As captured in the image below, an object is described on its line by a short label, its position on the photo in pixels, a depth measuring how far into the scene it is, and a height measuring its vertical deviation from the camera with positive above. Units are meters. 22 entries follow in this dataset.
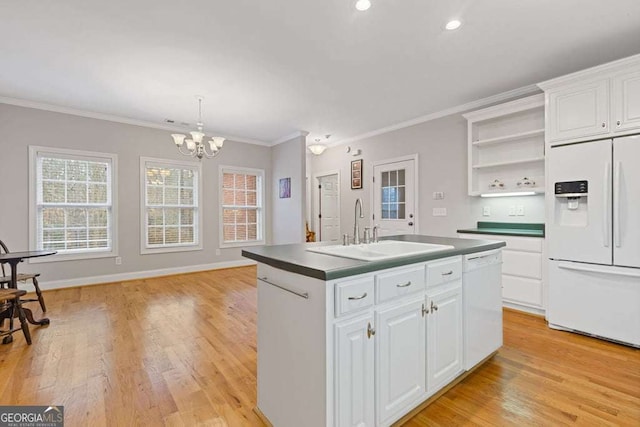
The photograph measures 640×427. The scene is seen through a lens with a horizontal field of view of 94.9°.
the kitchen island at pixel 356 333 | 1.25 -0.60
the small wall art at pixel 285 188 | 6.06 +0.54
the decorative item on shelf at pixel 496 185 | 3.83 +0.37
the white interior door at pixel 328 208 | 6.90 +0.13
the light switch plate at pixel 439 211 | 4.51 +0.02
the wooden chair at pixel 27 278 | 3.00 -0.69
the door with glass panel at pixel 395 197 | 5.00 +0.29
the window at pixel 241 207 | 6.08 +0.15
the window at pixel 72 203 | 4.30 +0.18
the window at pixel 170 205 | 5.16 +0.16
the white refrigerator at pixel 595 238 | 2.52 -0.23
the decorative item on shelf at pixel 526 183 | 3.59 +0.37
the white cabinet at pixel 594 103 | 2.53 +1.02
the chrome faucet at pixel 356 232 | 2.02 -0.13
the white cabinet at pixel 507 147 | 3.53 +0.86
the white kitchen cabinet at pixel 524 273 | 3.17 -0.68
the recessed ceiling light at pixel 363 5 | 2.13 +1.54
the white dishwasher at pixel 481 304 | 1.98 -0.66
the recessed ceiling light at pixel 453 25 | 2.38 +1.55
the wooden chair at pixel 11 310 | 2.56 -0.89
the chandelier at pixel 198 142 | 3.83 +1.00
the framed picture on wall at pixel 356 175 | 5.93 +0.79
